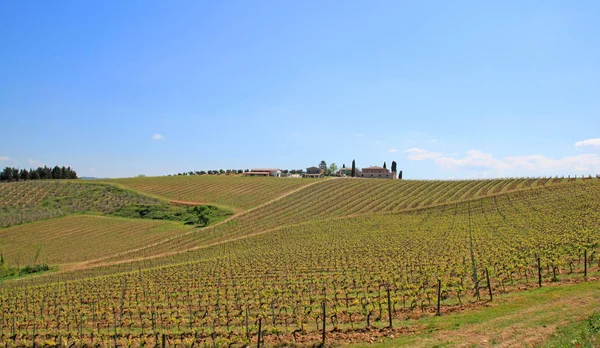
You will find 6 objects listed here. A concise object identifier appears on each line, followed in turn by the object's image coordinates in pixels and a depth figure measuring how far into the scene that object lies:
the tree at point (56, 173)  144.88
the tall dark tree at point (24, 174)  139.75
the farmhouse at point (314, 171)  180.39
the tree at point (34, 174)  139.25
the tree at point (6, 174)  137.25
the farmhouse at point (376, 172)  161.77
